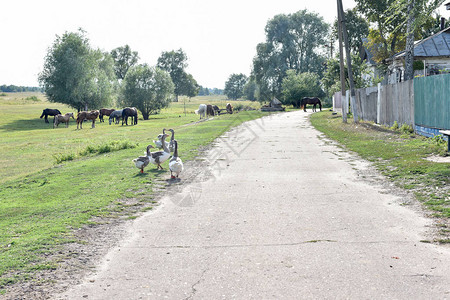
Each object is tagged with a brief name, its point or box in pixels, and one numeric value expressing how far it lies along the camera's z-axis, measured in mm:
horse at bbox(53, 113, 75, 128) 52406
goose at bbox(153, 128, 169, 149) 16719
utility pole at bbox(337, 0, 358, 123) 30848
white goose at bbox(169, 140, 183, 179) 11859
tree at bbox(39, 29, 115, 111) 68625
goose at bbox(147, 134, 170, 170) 13211
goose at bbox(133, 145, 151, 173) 12961
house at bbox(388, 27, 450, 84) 35844
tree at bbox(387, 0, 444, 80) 13523
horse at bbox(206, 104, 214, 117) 60506
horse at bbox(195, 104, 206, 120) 57906
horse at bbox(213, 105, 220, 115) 67775
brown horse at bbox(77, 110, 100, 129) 49022
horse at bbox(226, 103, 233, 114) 69475
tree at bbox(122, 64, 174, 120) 73938
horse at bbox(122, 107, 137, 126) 51591
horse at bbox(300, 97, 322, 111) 59684
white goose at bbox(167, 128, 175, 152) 15625
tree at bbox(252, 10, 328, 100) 81688
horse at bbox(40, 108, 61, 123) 61081
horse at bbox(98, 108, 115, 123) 65531
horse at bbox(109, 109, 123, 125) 56331
